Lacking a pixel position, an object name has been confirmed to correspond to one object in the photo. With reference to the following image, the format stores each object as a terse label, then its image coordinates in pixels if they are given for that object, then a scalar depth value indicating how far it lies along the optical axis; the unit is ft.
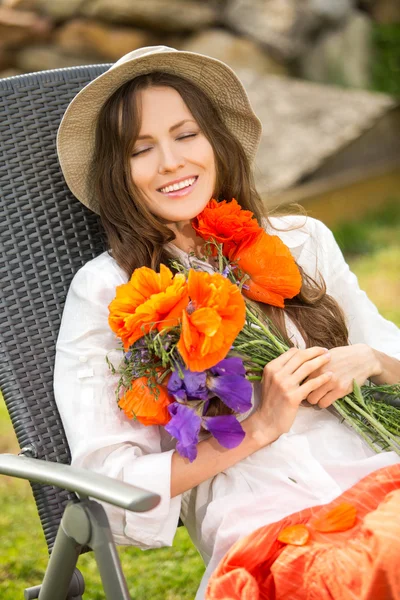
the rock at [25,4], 29.07
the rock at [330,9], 29.58
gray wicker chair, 8.51
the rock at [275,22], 29.37
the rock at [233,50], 28.96
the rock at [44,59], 28.96
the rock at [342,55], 29.96
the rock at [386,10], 31.01
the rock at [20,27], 28.66
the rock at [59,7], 29.12
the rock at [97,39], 29.01
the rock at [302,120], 26.02
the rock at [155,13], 28.99
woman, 7.41
